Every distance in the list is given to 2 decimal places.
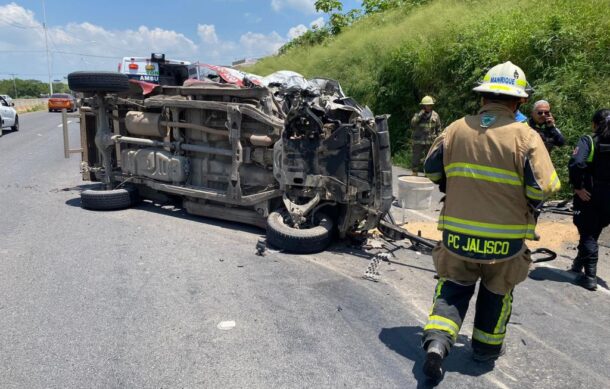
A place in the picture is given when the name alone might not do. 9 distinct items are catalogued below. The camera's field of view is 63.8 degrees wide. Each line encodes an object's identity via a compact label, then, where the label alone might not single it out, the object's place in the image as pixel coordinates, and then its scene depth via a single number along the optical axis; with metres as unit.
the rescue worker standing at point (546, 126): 5.33
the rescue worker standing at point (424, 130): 9.66
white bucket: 7.31
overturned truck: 5.25
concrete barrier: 41.24
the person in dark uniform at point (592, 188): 4.55
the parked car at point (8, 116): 18.09
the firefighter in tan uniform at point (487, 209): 2.78
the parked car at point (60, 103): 36.09
